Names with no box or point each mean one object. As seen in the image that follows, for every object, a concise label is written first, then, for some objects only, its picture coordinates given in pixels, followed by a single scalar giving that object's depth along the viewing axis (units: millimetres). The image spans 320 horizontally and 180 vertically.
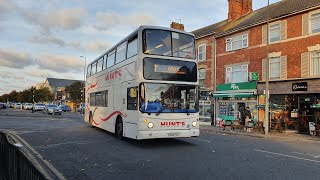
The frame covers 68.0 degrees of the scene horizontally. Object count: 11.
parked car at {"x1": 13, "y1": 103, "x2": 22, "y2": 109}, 65625
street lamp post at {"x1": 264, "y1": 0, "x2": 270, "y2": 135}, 14843
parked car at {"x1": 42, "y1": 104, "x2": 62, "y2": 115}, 35884
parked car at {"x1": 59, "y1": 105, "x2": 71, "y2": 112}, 52798
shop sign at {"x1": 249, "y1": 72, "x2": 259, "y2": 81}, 18836
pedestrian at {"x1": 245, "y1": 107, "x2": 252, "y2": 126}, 16996
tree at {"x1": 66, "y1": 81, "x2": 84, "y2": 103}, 56772
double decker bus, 8913
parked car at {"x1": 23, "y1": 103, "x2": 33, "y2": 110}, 56301
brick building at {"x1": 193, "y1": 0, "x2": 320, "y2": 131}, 16442
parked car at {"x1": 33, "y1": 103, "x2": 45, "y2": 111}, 45346
